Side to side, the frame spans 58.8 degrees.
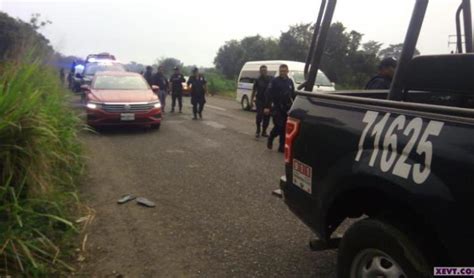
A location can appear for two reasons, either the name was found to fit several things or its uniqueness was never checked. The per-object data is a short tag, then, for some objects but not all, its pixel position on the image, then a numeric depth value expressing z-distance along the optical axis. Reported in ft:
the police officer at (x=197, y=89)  42.19
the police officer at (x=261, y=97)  32.12
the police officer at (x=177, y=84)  47.93
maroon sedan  32.45
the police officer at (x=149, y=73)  50.80
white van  48.16
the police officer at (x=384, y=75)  16.08
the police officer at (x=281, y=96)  26.48
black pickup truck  5.84
